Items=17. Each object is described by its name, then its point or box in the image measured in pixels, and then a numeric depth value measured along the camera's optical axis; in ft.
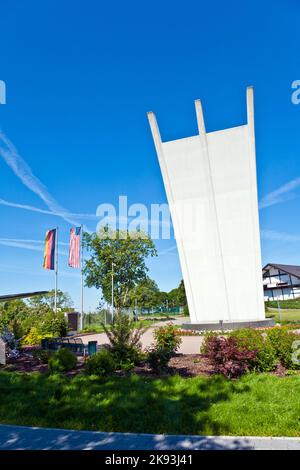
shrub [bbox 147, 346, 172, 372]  32.68
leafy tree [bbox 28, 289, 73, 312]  224.86
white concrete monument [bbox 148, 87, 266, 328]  75.66
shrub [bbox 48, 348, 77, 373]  33.81
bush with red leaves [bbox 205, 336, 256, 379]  29.48
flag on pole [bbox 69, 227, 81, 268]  98.43
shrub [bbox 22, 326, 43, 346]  66.33
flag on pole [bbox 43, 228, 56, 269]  95.91
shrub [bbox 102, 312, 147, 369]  34.78
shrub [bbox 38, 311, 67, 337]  75.72
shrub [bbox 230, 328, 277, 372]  31.58
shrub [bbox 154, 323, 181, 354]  39.22
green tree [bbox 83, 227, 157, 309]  169.89
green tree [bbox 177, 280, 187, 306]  283.34
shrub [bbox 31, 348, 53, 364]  39.78
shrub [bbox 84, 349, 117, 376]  31.17
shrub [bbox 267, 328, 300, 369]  32.42
